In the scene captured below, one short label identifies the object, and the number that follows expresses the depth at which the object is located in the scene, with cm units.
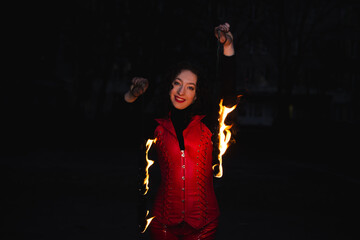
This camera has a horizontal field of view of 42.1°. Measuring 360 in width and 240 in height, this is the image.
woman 289
